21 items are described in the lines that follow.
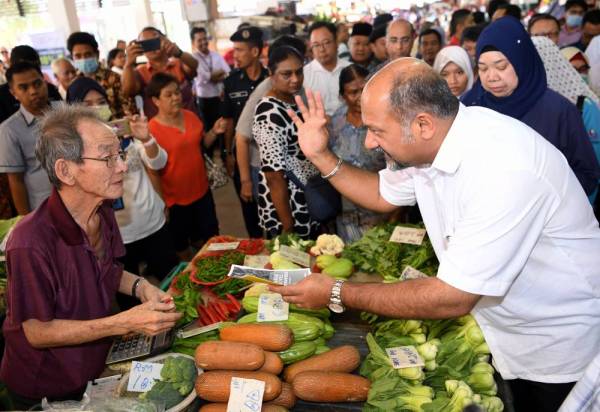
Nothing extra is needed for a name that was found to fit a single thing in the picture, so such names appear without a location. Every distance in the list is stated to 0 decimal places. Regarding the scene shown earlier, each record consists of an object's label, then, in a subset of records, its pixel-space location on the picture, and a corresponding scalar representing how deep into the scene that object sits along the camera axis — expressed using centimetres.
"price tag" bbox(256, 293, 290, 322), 207
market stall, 172
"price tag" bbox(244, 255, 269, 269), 273
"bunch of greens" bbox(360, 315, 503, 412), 169
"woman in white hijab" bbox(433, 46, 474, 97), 397
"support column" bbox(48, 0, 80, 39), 894
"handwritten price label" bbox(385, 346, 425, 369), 177
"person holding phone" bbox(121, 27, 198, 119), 526
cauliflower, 278
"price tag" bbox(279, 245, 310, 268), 268
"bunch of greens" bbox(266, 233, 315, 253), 292
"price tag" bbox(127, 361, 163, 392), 181
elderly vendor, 188
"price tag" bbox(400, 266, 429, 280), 227
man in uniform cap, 517
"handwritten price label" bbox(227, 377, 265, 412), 165
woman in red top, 398
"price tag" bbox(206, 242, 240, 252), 297
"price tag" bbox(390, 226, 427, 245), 262
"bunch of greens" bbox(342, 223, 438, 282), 254
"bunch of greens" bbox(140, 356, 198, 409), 174
